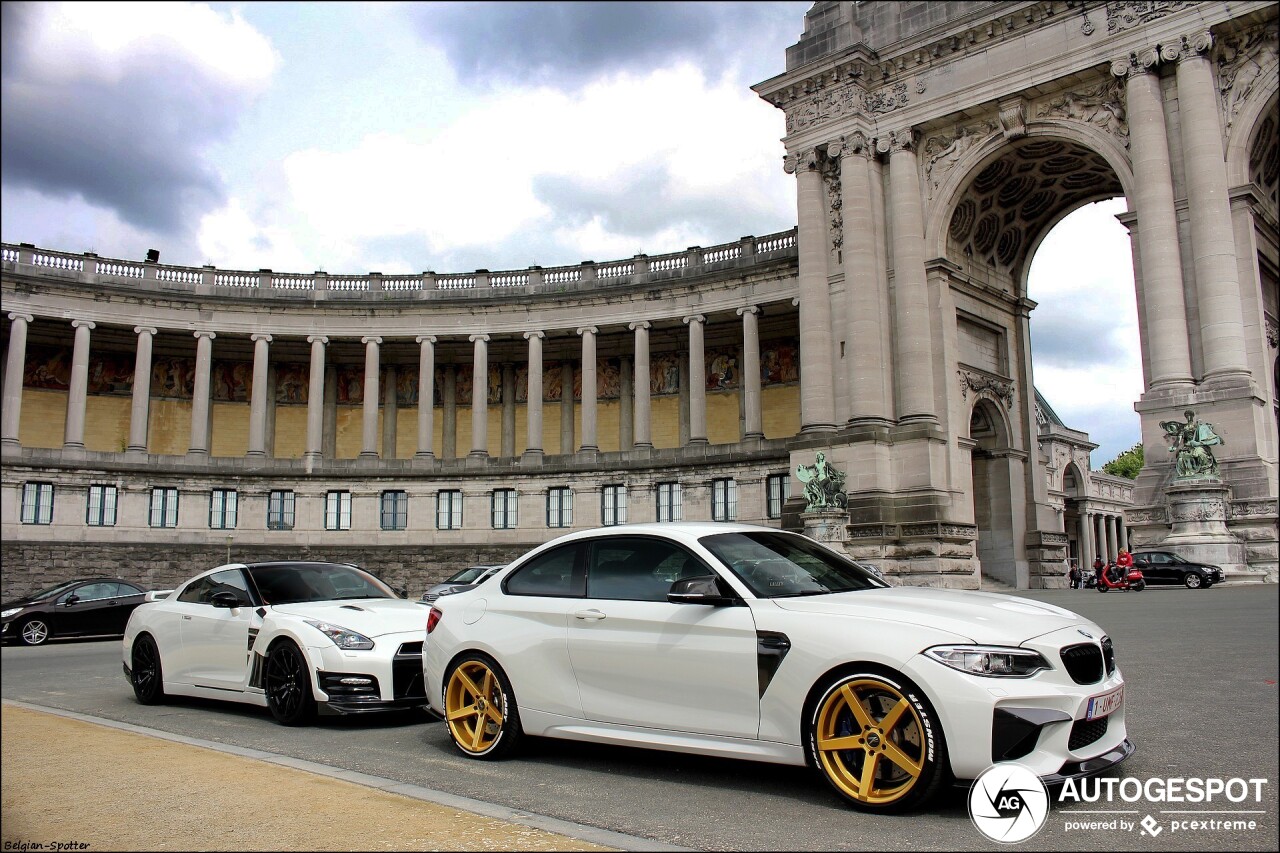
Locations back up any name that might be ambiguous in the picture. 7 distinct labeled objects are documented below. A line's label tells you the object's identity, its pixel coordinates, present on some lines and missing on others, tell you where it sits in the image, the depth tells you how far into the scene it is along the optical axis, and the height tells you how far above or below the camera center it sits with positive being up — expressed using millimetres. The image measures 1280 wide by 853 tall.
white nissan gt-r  9109 -914
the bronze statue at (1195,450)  23625 +2086
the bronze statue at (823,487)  30797 +1690
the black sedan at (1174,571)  22266 -719
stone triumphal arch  26484 +7623
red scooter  22797 -951
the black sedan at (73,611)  20172 -1262
